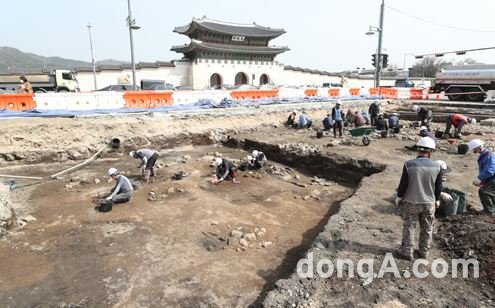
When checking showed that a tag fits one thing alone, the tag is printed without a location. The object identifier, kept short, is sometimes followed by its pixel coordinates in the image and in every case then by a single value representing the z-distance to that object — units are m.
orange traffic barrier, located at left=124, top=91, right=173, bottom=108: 15.02
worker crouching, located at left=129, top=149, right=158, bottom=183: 9.45
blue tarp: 12.05
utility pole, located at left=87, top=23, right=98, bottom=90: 29.81
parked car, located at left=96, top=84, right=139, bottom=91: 19.36
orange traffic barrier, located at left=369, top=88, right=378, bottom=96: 24.41
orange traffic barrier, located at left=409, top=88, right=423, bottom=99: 27.19
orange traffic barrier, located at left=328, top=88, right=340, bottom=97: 23.59
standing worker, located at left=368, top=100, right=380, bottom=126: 16.19
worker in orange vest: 12.65
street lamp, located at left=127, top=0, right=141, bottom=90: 15.85
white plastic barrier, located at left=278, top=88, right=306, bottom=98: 21.00
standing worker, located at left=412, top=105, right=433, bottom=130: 15.48
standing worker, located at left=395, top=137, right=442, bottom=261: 4.13
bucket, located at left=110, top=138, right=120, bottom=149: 12.56
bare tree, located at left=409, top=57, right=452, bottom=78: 76.06
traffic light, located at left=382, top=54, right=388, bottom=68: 19.11
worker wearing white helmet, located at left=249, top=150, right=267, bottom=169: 10.95
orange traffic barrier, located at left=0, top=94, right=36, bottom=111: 12.19
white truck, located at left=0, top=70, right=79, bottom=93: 24.97
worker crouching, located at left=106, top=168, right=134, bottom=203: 7.71
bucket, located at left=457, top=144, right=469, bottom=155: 10.30
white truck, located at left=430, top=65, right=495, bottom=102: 23.48
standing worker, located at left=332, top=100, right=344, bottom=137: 13.87
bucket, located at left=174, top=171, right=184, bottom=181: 9.66
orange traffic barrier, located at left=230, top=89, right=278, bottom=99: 18.80
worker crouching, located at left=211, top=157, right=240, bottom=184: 9.61
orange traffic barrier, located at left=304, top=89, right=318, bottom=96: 22.34
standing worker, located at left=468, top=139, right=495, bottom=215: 5.36
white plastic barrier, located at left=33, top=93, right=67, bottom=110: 12.71
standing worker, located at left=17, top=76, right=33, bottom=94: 13.94
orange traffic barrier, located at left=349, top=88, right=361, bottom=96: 24.84
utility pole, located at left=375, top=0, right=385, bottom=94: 19.42
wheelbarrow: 13.13
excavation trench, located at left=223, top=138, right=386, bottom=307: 9.85
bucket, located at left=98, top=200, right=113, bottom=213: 7.37
